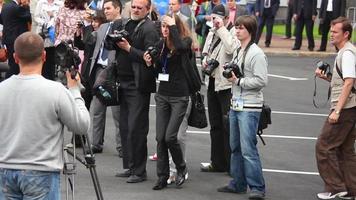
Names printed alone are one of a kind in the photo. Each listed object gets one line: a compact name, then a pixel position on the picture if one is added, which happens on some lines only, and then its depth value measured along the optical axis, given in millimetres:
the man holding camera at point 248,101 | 14177
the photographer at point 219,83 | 15602
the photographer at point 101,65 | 16918
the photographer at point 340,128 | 14068
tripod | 9667
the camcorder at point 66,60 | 10060
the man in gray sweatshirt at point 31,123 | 9069
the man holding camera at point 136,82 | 15191
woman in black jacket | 14793
